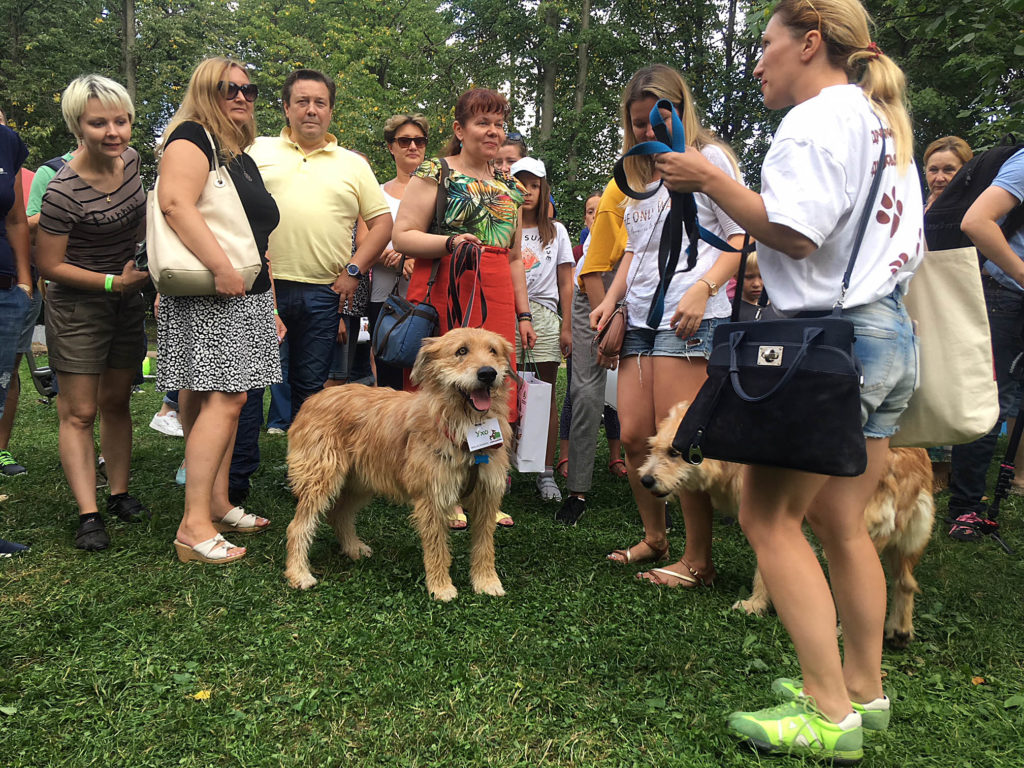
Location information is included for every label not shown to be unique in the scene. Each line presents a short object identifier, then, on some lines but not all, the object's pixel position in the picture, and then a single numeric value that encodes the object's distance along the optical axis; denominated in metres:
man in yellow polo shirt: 4.71
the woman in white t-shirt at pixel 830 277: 1.94
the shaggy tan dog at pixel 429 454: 3.54
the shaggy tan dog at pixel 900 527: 3.03
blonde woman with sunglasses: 3.77
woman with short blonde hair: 3.95
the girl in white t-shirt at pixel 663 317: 3.45
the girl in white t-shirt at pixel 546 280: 5.73
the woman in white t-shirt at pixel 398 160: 5.89
